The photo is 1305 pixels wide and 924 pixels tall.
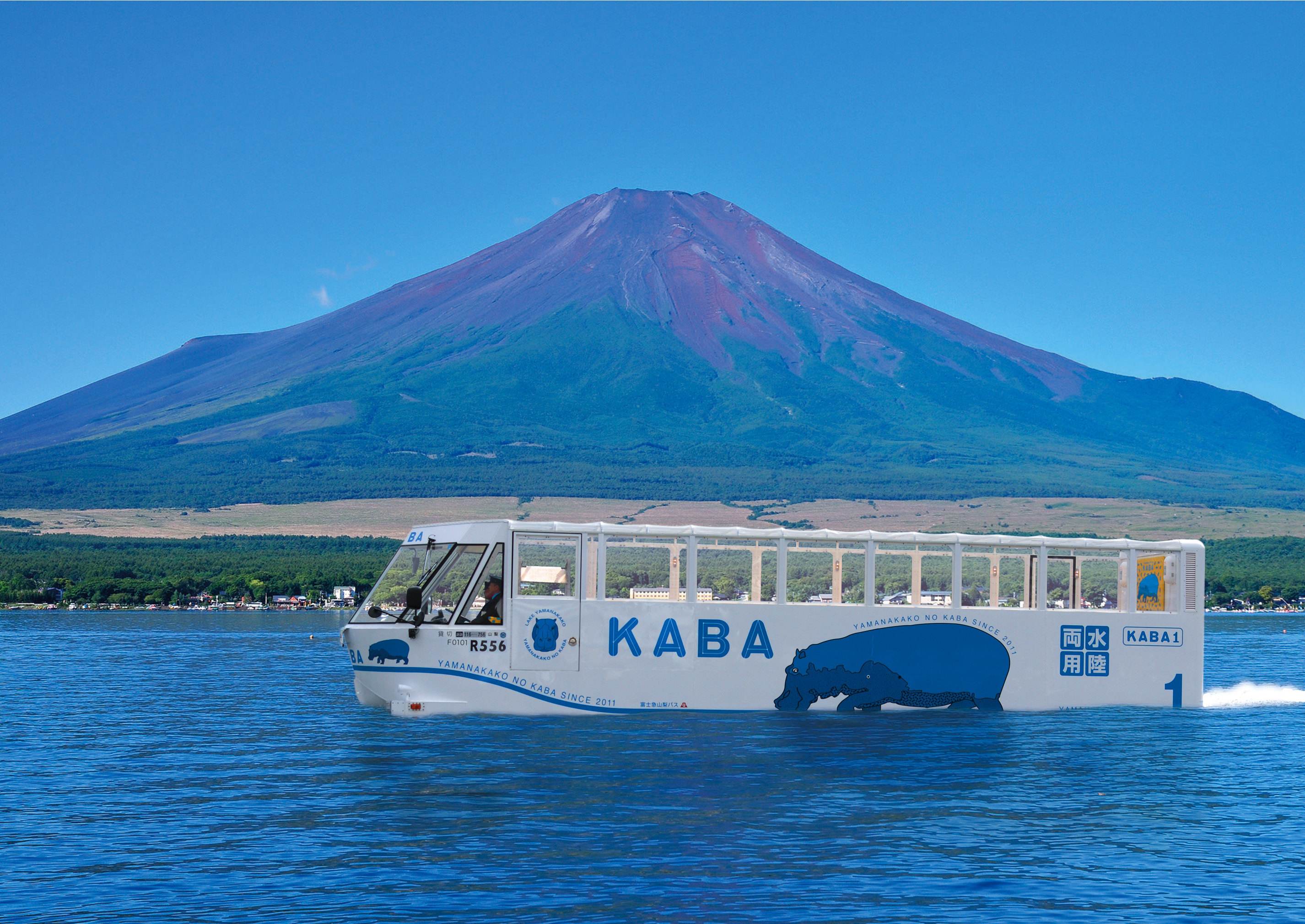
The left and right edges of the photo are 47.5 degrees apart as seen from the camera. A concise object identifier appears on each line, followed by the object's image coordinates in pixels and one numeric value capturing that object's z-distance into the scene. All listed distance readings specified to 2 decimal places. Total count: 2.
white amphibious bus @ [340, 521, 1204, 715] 24.28
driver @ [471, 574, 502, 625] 24.27
